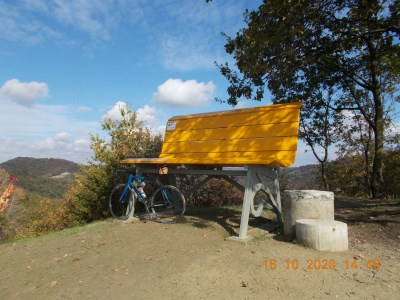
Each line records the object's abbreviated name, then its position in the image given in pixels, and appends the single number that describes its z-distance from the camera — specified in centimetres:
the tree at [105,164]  915
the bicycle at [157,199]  729
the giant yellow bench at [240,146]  579
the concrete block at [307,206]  538
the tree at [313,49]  608
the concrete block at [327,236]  466
